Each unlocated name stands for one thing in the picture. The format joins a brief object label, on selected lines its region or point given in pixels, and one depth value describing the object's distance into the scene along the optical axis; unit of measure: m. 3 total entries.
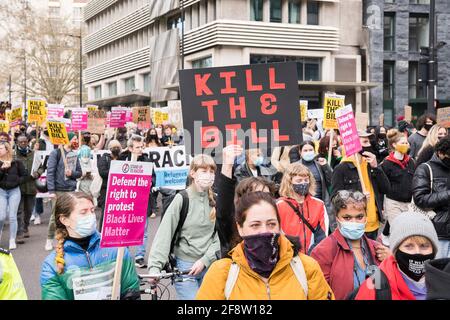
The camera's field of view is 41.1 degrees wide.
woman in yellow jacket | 2.96
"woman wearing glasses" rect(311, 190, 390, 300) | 3.90
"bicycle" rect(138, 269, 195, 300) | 4.21
